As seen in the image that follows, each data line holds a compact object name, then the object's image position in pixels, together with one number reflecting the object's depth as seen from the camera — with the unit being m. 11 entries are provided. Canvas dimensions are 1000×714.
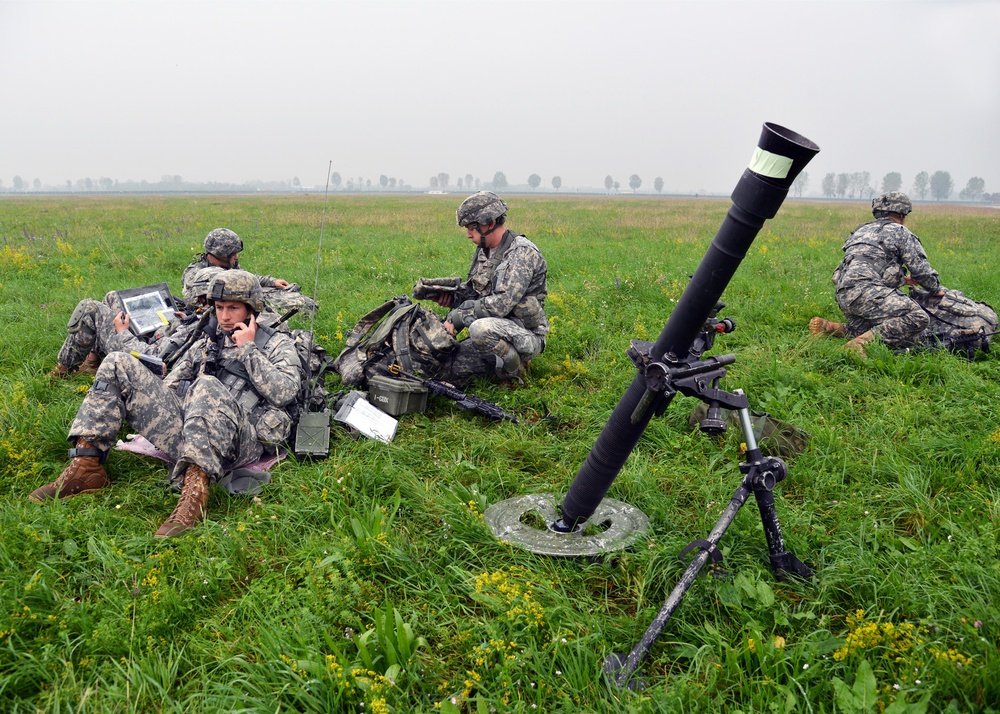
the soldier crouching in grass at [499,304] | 5.95
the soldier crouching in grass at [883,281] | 6.68
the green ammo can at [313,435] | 4.66
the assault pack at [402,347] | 5.88
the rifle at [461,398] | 5.49
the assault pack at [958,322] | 6.52
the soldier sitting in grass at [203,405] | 4.15
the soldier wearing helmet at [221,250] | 6.94
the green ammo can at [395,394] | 5.55
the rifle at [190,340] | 5.09
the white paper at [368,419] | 5.05
